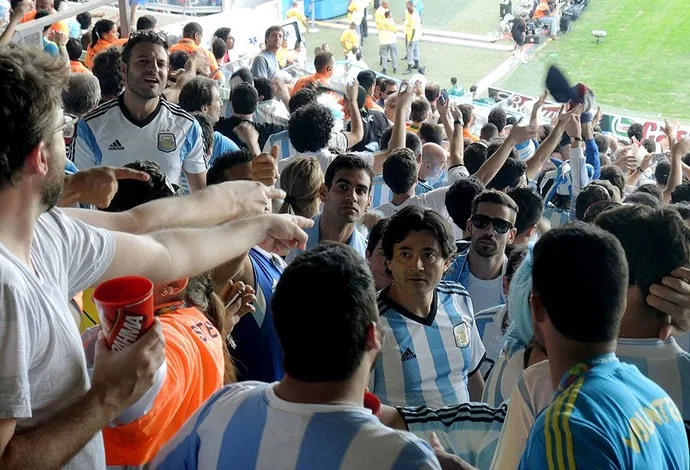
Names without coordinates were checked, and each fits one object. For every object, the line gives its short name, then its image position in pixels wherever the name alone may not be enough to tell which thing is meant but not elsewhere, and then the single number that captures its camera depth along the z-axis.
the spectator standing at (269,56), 10.88
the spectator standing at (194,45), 10.34
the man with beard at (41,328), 1.62
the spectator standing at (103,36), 9.80
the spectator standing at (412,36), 21.31
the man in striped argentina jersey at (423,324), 3.28
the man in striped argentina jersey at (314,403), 1.76
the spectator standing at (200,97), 6.82
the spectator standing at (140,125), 5.14
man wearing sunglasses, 4.29
